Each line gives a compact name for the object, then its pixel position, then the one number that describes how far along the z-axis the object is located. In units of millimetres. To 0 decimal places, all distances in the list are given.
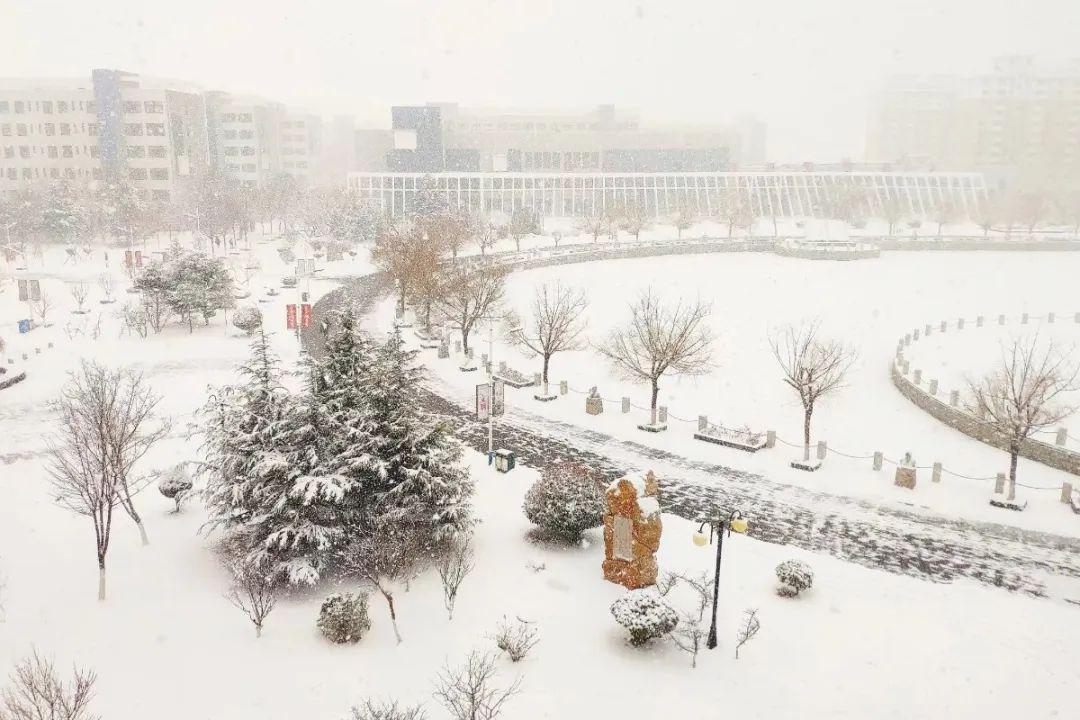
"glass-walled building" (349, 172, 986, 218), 98312
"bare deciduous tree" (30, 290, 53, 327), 42116
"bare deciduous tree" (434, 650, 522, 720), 11990
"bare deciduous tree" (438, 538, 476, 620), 15766
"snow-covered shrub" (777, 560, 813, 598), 16641
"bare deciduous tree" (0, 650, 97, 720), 10586
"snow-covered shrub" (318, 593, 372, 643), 14648
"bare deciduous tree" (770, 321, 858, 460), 25672
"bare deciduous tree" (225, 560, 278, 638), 14695
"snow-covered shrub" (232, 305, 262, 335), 39381
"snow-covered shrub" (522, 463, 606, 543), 18641
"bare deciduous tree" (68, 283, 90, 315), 43656
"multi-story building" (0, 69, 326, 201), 85562
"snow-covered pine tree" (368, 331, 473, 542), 17406
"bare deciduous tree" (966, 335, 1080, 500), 21859
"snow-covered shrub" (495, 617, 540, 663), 14297
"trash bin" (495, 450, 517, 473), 23422
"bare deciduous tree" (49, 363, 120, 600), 15945
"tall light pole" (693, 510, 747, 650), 14086
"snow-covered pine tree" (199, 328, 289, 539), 16453
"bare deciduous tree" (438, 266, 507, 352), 39906
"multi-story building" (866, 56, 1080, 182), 133750
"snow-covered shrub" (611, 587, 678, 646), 14602
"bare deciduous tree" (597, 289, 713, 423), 29297
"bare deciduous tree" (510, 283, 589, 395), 34250
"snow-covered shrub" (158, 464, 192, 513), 19812
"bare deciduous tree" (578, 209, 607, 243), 79912
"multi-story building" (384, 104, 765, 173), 105000
